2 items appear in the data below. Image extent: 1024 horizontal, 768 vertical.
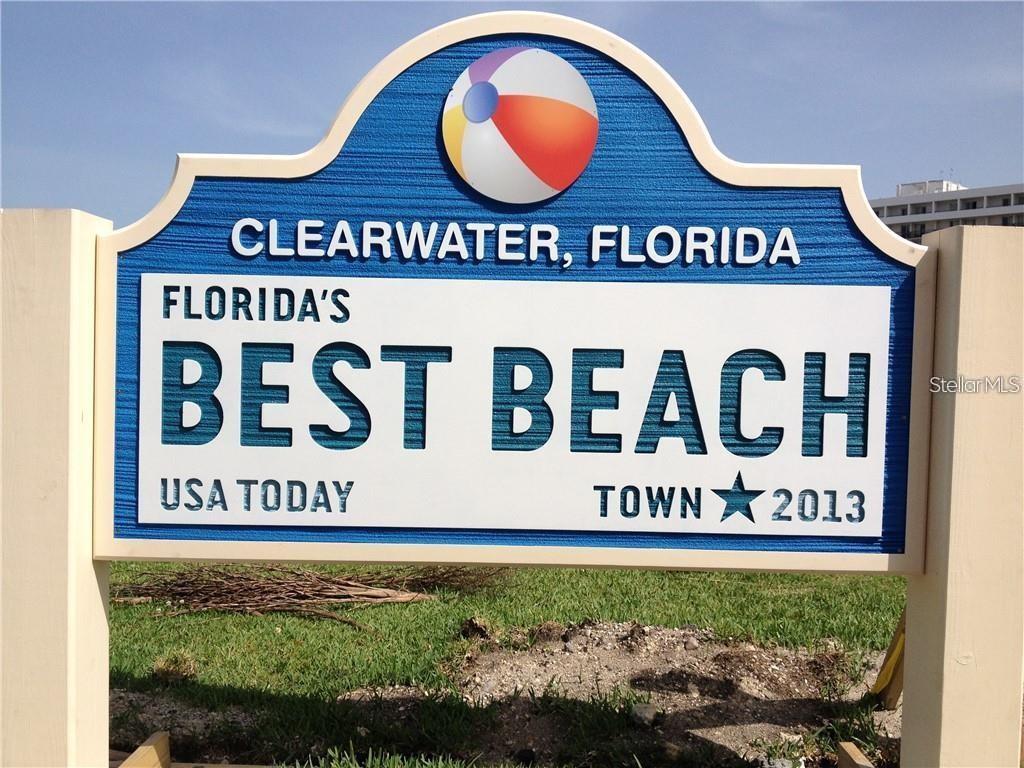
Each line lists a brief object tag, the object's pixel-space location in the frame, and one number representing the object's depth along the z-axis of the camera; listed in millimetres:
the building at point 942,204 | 64000
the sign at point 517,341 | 2668
